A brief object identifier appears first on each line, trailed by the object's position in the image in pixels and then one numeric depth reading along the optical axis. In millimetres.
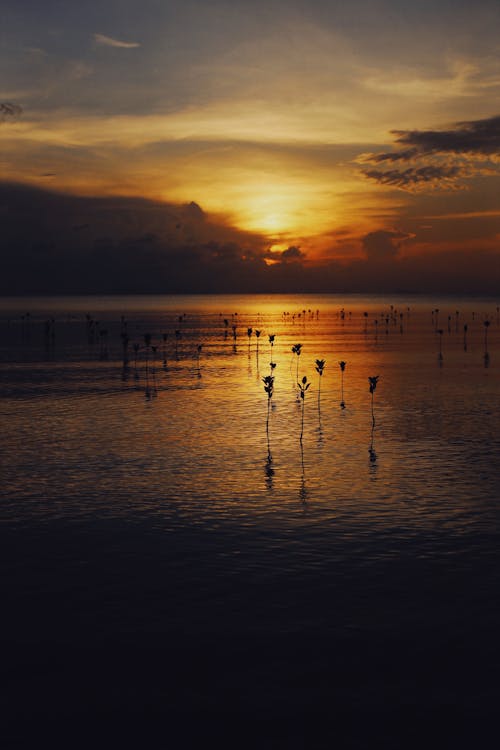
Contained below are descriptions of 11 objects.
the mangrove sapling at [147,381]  79188
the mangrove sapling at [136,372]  96031
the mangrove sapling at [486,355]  109462
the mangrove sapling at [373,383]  59012
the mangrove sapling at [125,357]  111250
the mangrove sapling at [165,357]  108375
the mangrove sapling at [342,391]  70875
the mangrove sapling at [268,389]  53188
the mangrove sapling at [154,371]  81562
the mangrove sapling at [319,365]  67162
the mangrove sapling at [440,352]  114000
